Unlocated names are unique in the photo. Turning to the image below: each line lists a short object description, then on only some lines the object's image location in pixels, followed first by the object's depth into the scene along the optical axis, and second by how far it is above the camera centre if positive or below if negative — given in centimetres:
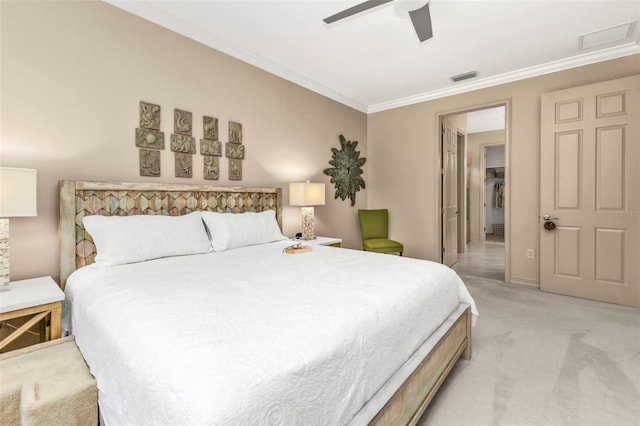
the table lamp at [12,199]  169 +7
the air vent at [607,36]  295 +169
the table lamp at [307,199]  370 +11
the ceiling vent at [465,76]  394 +170
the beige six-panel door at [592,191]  324 +16
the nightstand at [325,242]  357 -39
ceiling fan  204 +135
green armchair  493 -29
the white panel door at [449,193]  495 +24
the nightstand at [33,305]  158 -49
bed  86 -44
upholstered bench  116 -70
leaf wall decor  470 +59
